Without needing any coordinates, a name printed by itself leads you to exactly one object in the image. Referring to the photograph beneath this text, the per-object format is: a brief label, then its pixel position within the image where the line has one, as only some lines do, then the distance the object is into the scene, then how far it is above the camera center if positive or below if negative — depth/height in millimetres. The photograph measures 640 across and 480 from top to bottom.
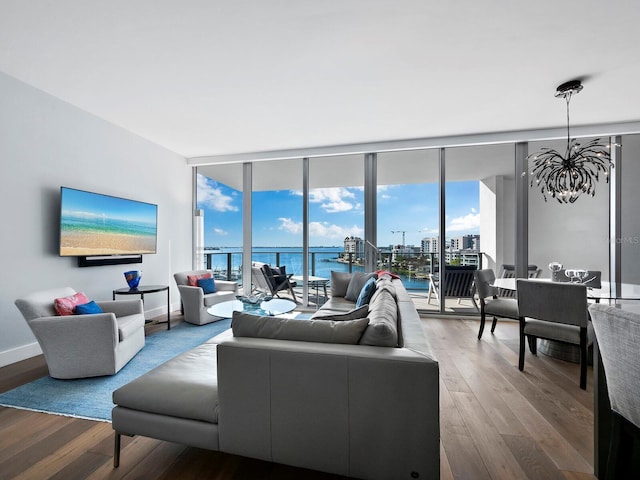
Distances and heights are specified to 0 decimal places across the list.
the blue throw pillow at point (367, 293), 3041 -508
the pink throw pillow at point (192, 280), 4527 -560
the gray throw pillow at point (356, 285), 3947 -545
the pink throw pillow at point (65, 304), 2625 -554
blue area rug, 2062 -1139
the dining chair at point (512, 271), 4445 -393
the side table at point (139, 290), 3605 -584
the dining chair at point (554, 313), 2467 -588
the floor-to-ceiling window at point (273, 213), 5316 +539
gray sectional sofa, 1207 -707
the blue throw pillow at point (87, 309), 2688 -604
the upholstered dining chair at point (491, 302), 3287 -660
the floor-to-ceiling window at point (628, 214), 4105 +424
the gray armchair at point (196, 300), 4105 -800
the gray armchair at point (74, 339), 2439 -799
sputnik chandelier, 2945 +805
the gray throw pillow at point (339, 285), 4215 -581
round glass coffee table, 3036 -692
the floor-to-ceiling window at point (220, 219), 5508 +452
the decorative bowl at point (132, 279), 3686 -446
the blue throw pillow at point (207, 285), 4529 -632
